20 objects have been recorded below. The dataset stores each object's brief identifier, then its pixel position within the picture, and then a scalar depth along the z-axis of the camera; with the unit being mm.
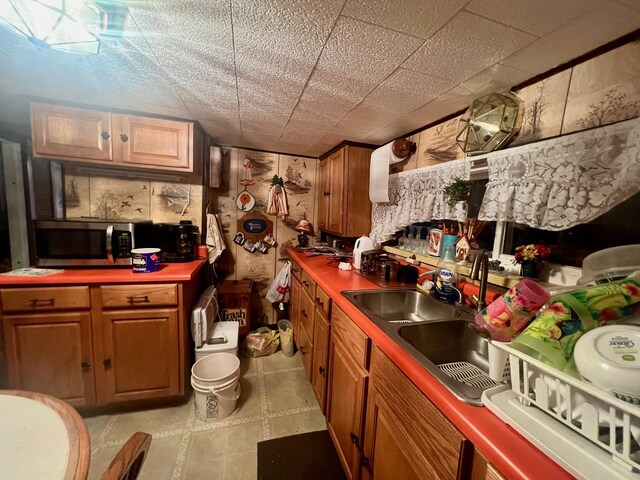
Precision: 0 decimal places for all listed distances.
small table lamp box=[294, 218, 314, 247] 2797
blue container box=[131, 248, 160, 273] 1619
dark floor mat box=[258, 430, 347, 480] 1306
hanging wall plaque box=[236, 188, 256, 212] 2684
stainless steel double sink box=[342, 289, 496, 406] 920
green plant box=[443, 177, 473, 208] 1361
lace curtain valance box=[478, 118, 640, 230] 812
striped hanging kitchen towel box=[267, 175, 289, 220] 2738
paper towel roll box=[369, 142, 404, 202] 1886
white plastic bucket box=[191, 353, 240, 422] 1559
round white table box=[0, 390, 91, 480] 576
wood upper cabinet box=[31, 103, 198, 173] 1659
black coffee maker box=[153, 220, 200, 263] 1867
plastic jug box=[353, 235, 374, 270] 1952
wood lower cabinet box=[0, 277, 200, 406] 1461
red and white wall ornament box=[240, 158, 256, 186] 2680
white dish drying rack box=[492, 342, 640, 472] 401
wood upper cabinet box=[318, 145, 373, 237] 2234
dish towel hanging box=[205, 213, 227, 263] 2311
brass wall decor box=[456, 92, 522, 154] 1178
